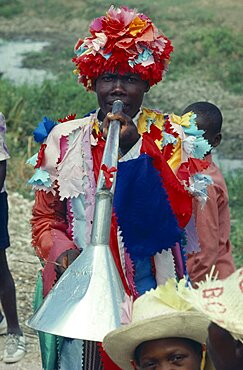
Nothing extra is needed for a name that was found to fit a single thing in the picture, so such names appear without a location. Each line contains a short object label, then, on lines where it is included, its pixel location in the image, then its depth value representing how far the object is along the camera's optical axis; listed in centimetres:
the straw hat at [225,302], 372
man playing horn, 566
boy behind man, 719
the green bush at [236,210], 1222
